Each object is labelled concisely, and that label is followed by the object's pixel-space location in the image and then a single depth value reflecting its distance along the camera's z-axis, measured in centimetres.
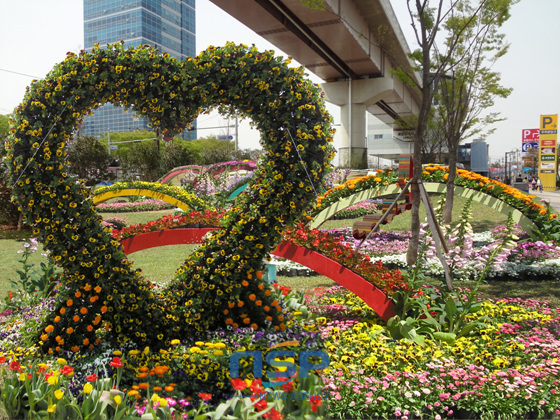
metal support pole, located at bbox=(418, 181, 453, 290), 542
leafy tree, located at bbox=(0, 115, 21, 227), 1419
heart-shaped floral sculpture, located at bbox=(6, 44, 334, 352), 382
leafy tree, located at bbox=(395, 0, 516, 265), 691
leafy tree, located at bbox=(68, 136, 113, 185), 2195
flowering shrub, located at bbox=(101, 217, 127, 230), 1372
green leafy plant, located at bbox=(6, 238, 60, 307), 495
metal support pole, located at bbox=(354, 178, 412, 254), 675
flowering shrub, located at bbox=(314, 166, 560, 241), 855
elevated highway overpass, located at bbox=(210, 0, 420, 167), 1673
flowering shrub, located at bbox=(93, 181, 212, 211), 1299
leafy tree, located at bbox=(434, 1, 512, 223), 1116
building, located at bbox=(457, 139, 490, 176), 4179
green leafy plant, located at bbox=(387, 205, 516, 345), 462
